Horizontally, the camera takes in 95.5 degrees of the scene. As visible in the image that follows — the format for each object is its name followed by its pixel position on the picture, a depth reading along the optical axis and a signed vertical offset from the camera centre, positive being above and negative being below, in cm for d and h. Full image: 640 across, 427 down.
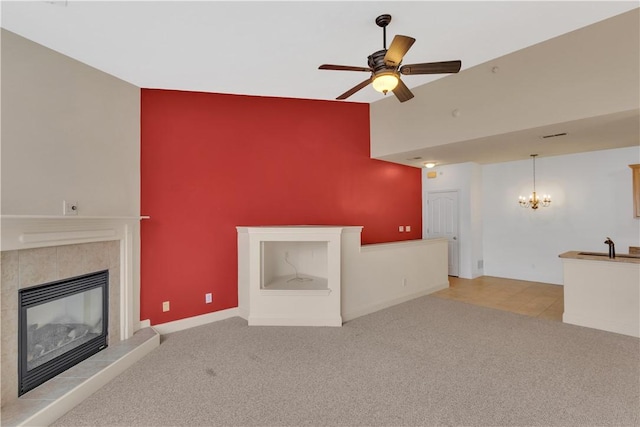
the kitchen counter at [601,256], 370 -57
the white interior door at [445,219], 670 -6
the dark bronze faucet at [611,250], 386 -46
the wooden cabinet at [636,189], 480 +43
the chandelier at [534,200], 585 +32
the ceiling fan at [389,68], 236 +125
